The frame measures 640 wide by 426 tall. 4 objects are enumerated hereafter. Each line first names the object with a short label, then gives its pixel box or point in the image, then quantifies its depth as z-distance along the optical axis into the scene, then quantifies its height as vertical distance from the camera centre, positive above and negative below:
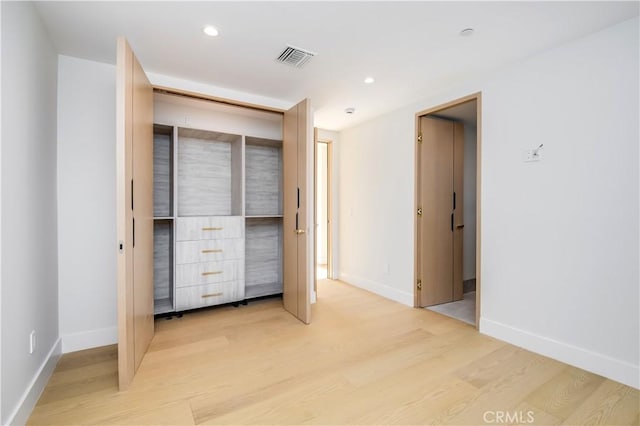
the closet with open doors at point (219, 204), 2.90 +0.10
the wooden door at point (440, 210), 3.54 +0.03
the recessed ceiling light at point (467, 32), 2.07 +1.29
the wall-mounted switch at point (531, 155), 2.43 +0.48
